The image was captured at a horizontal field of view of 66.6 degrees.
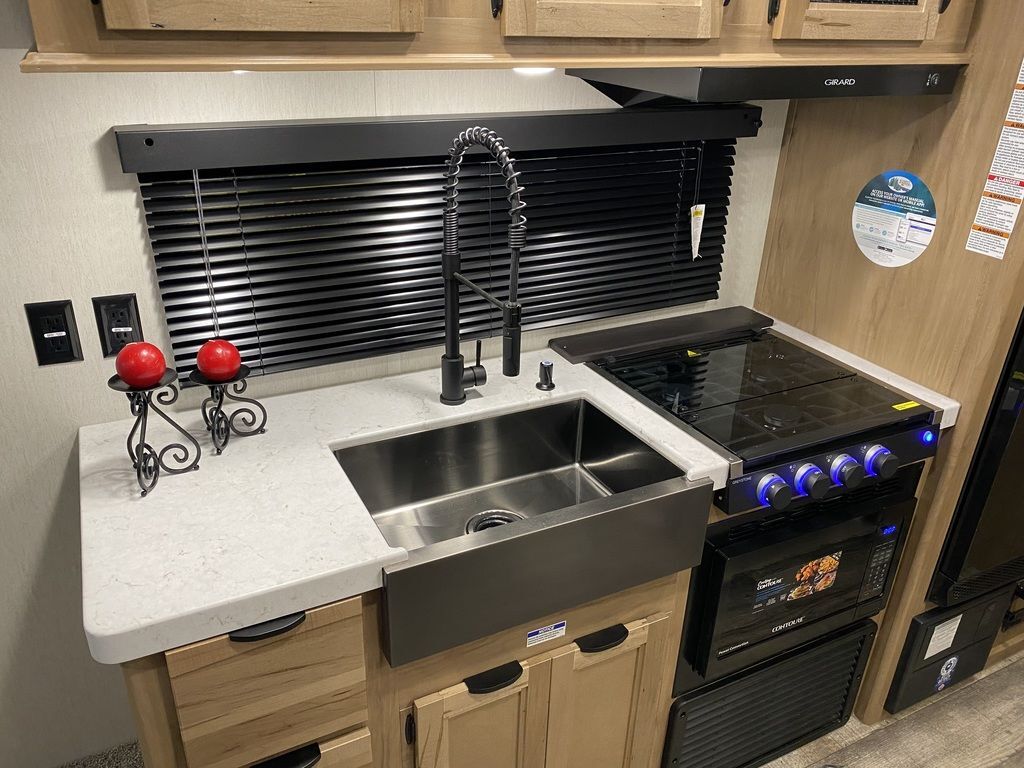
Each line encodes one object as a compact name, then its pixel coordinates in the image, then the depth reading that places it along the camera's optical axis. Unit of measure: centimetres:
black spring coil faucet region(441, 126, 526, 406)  147
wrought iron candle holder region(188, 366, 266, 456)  150
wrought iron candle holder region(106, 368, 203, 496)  137
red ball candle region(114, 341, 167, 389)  133
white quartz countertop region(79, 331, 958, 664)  115
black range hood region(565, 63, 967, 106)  148
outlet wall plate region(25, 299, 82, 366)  151
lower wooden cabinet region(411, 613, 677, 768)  148
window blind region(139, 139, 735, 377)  158
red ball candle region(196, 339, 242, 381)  146
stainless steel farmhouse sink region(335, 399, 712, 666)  132
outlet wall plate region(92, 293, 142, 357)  156
